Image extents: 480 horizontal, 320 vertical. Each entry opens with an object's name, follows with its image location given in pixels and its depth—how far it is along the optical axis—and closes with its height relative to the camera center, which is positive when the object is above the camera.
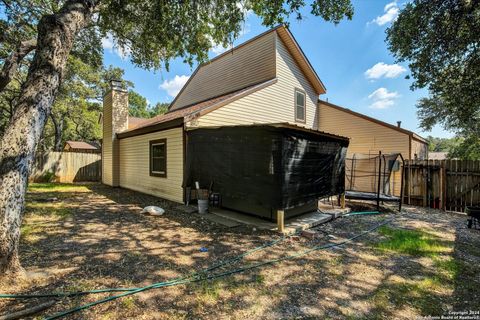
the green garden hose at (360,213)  7.02 -1.74
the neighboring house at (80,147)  25.27 +1.09
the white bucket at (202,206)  6.59 -1.42
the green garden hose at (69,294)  2.44 -1.53
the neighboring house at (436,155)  33.36 +0.33
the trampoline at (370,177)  8.33 -0.87
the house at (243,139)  5.18 +0.50
